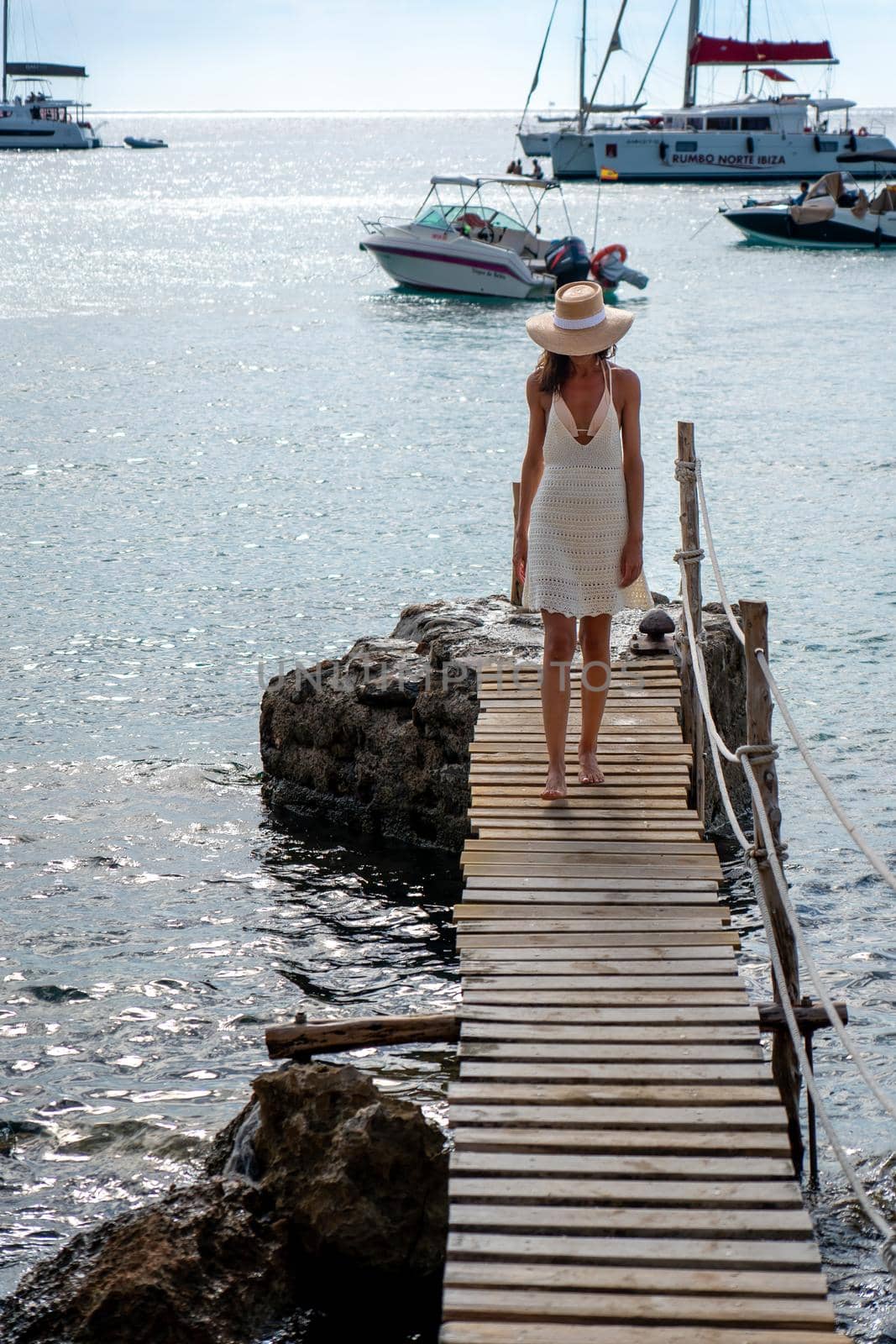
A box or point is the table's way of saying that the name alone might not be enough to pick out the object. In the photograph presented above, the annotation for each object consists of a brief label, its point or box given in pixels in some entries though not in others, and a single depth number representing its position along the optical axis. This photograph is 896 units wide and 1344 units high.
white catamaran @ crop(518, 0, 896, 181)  79.38
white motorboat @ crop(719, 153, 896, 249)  55.06
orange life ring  40.00
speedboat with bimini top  39.75
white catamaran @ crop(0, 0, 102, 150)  128.62
